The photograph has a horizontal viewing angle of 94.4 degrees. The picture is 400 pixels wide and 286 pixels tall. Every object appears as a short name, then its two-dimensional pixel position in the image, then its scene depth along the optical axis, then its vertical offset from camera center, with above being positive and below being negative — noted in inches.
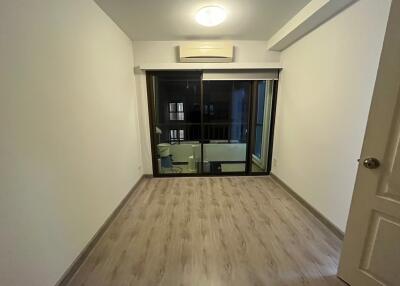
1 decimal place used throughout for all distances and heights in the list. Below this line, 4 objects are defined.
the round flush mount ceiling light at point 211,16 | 81.0 +41.9
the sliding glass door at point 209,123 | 132.0 -11.0
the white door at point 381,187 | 42.9 -19.9
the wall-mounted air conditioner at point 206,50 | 115.3 +35.6
